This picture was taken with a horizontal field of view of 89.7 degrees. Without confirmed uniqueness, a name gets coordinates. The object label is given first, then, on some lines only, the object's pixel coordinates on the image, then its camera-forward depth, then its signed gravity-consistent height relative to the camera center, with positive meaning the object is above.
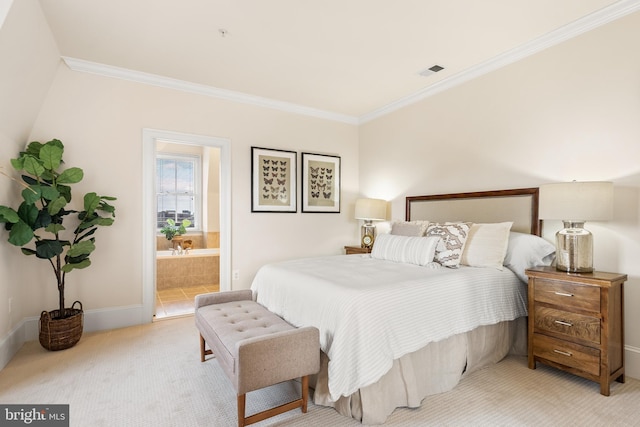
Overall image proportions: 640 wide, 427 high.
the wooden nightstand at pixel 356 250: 4.27 -0.51
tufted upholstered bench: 1.68 -0.78
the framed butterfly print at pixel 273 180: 4.20 +0.43
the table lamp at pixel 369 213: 4.37 -0.01
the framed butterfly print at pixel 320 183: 4.61 +0.43
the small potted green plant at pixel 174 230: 5.78 -0.34
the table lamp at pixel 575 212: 2.21 +0.01
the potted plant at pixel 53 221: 2.54 -0.09
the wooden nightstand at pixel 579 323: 2.10 -0.76
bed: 1.81 -0.60
